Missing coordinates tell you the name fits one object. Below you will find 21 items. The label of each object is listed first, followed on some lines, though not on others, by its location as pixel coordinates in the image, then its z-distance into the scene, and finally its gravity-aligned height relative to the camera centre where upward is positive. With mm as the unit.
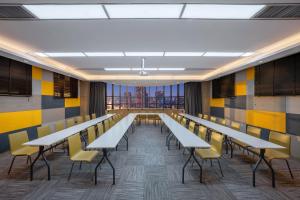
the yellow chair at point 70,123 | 6472 -696
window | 14391 +287
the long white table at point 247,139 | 3557 -776
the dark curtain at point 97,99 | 11717 +112
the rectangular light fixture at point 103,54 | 5555 +1298
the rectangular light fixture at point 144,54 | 5578 +1303
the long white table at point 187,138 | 3789 -802
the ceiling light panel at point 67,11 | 2797 +1291
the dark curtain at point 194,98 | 12133 +169
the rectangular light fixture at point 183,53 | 5594 +1304
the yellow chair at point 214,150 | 3918 -1019
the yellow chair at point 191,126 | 5596 -709
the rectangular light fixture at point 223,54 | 5617 +1308
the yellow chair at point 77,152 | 3733 -1012
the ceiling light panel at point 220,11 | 2803 +1292
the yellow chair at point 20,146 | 4007 -903
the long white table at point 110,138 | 3777 -804
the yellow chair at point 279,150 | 3828 -905
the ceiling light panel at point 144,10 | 2807 +1298
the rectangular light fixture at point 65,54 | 5601 +1311
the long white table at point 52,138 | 3776 -769
